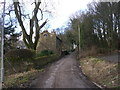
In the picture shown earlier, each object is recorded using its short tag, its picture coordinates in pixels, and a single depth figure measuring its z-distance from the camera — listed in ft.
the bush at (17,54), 32.27
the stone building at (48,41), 93.73
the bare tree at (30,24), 44.75
